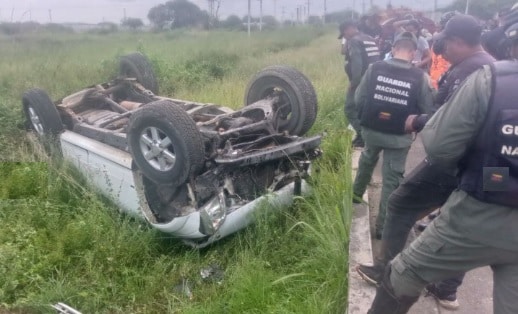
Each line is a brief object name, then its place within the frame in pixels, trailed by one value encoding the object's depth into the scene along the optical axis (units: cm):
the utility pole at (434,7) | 3278
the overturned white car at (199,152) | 347
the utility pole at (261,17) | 2942
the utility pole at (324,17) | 4609
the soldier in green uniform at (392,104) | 340
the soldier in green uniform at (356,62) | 582
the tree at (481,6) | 2906
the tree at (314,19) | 4596
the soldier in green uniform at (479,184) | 178
